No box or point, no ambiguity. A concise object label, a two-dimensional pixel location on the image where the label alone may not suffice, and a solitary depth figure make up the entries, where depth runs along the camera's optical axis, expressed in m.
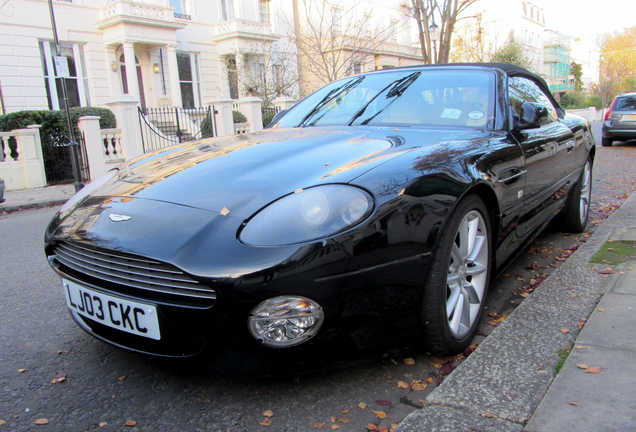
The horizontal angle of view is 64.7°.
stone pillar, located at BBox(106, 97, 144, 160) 12.08
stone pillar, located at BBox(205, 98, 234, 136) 14.14
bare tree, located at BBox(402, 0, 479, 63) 14.34
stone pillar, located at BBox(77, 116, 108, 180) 11.38
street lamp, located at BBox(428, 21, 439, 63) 14.66
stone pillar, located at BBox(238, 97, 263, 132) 15.25
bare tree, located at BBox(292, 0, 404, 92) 22.82
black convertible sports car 1.75
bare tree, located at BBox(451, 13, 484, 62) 31.27
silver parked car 14.62
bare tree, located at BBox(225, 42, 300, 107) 21.89
